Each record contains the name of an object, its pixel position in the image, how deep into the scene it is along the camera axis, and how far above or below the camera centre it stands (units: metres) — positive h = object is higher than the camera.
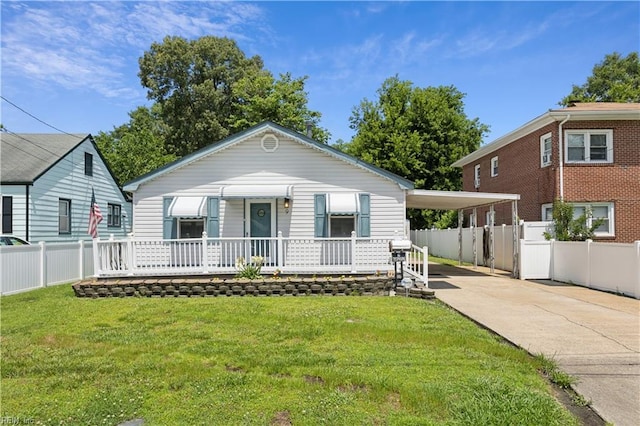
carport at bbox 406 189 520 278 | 12.44 +0.59
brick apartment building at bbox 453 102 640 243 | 14.48 +1.86
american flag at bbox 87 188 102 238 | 13.26 -0.04
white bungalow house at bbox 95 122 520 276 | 11.86 +0.62
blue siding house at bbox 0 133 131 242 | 15.46 +1.27
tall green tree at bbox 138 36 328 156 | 34.03 +11.01
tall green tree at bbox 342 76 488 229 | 29.42 +5.56
